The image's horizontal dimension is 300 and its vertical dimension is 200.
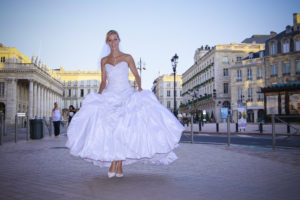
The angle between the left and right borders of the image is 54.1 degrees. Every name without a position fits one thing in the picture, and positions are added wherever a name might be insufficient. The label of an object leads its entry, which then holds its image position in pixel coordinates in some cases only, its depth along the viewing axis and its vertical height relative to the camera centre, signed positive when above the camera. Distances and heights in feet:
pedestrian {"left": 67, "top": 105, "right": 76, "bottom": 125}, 55.21 +0.45
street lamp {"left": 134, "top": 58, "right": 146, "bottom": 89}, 109.44 +18.41
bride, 13.71 -0.55
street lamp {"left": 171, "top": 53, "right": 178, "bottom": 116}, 81.10 +14.73
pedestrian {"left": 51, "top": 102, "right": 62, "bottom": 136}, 53.36 -0.93
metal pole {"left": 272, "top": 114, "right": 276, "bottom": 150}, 30.62 -2.19
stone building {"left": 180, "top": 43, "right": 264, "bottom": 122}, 181.78 +26.58
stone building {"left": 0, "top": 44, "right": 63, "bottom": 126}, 189.98 +20.62
